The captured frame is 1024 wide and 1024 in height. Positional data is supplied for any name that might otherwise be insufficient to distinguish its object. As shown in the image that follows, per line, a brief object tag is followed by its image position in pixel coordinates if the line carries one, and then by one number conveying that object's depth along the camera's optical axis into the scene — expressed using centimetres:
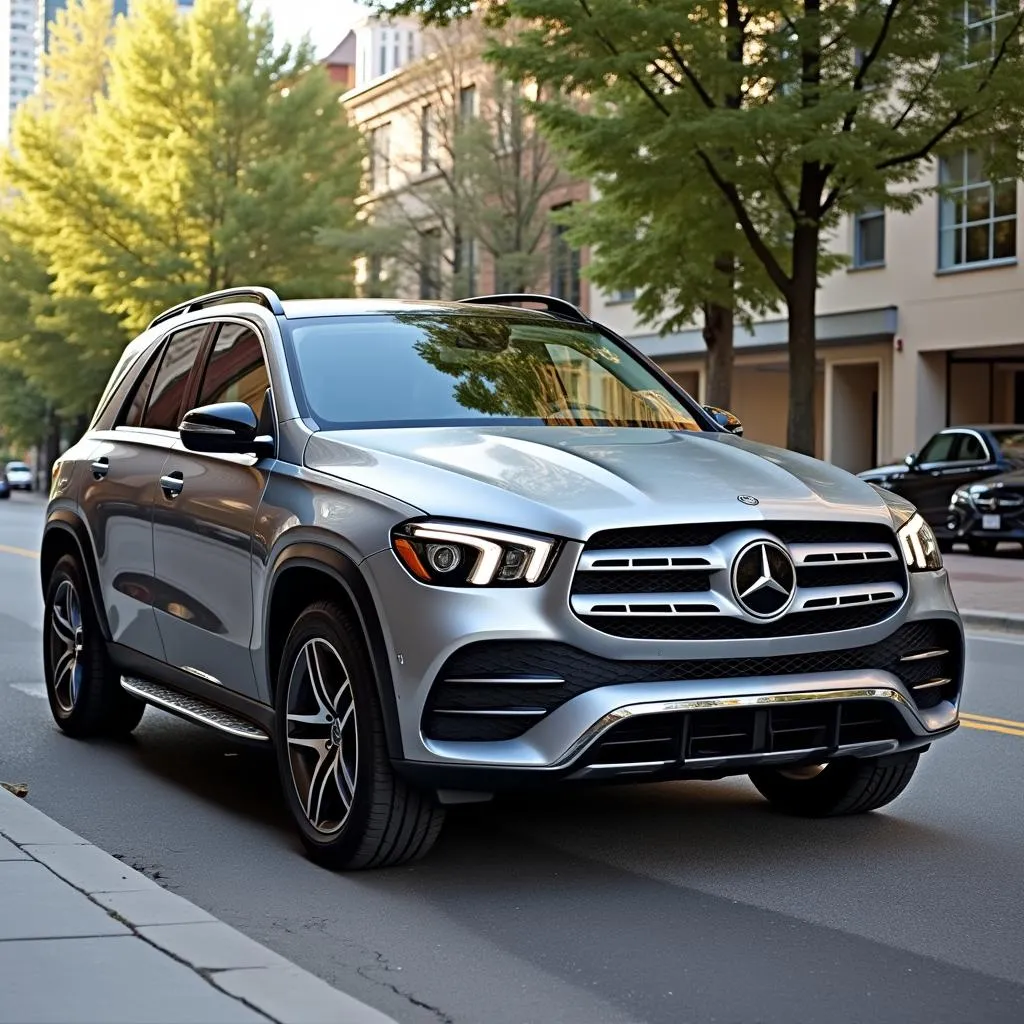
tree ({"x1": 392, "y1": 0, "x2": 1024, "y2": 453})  2127
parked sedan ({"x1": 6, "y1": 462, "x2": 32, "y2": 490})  7688
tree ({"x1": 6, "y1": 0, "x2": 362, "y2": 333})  4334
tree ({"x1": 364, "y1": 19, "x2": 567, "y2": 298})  3766
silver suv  544
